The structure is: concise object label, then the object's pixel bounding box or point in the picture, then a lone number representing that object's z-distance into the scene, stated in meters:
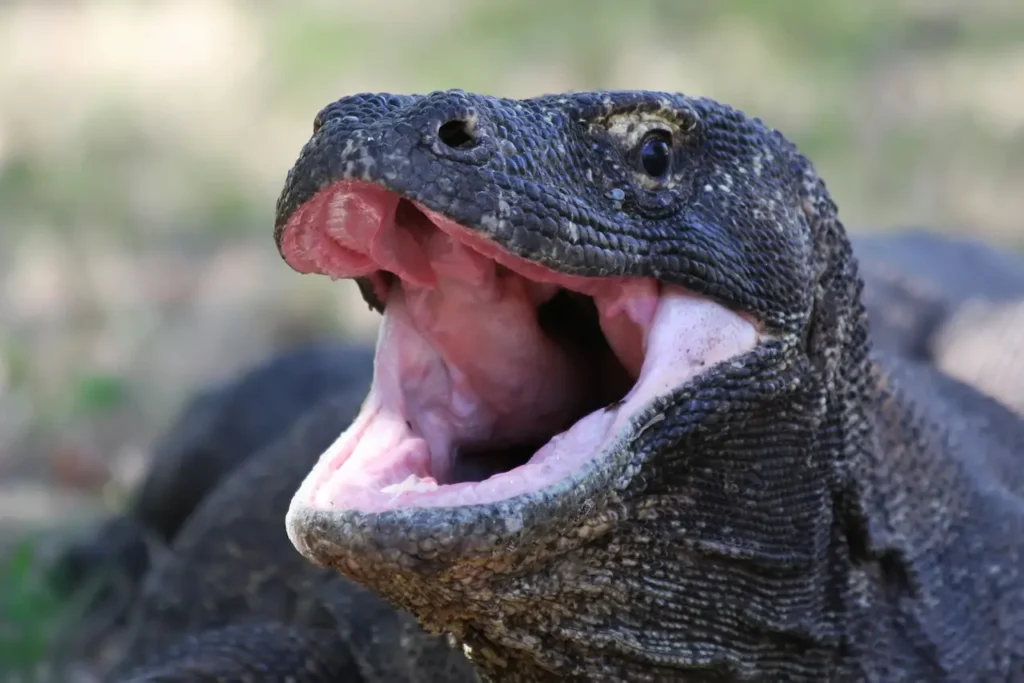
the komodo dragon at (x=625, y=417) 4.41
